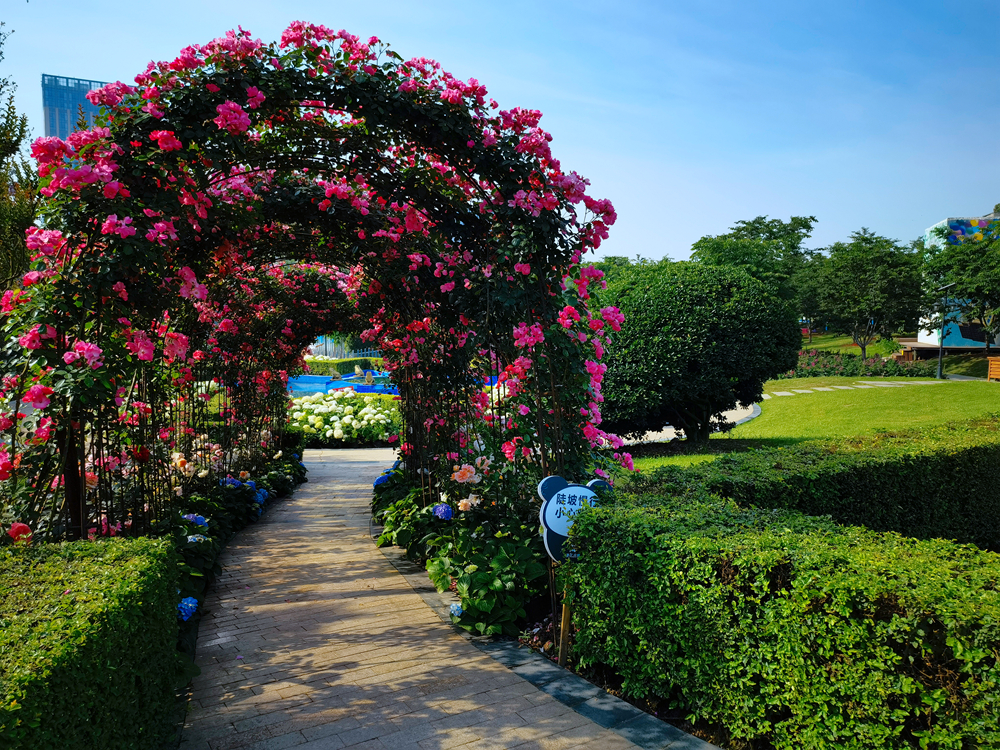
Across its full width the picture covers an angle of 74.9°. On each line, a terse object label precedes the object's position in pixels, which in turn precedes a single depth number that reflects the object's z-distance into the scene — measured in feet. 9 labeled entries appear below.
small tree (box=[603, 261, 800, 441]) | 34.35
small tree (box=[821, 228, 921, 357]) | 115.24
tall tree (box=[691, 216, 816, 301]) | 140.77
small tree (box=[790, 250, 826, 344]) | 145.79
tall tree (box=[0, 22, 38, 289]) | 24.48
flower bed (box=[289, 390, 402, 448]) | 52.44
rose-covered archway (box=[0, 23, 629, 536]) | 11.78
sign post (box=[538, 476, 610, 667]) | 12.84
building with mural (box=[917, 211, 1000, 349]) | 123.95
